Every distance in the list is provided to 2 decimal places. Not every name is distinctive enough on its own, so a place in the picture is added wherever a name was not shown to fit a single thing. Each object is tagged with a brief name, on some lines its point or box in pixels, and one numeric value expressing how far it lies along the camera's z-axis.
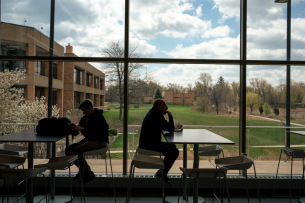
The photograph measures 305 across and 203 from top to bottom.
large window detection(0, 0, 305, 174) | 3.72
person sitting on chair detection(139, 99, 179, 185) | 3.02
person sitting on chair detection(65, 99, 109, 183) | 3.03
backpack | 2.79
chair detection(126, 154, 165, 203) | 2.37
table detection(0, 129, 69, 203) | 2.43
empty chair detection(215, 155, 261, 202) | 2.57
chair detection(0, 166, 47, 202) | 2.05
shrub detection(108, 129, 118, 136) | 3.74
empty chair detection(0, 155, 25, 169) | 2.60
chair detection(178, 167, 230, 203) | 2.11
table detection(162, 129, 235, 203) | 2.50
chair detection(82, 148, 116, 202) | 2.79
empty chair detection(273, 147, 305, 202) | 3.05
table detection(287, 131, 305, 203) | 3.21
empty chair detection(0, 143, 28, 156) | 3.05
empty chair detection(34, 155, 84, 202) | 2.37
